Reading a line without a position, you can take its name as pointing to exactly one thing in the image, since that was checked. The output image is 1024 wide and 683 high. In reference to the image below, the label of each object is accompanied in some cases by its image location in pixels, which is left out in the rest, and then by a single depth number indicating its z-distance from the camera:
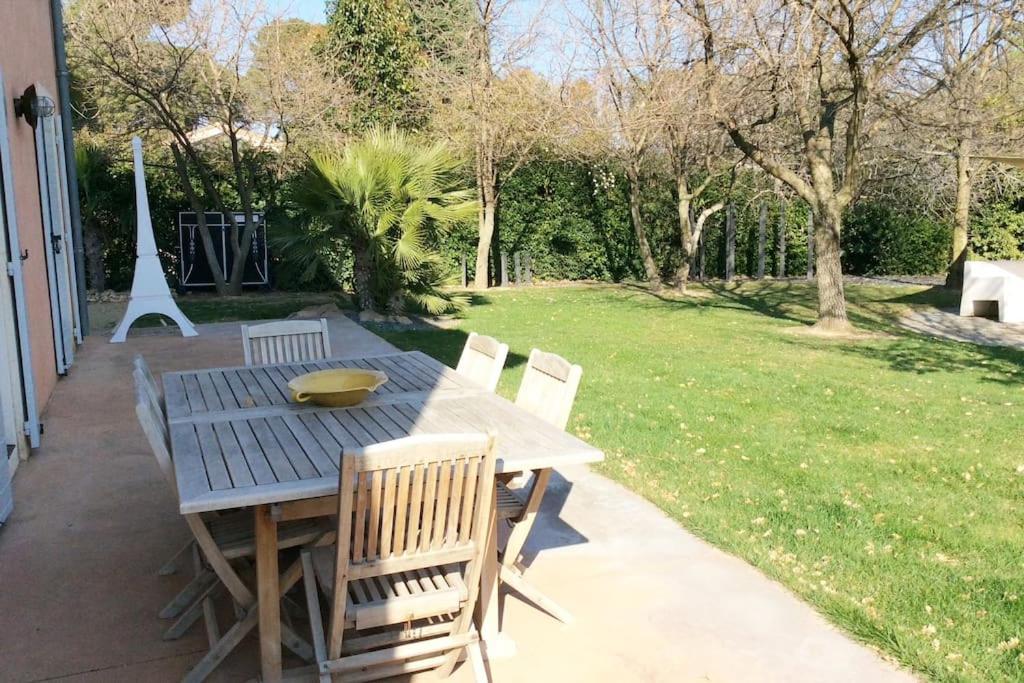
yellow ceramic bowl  3.05
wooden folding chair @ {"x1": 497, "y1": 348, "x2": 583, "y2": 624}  2.87
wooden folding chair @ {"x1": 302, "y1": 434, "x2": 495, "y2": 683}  2.12
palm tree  9.77
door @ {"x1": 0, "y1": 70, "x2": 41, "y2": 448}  4.50
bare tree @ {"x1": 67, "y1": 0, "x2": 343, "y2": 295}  11.04
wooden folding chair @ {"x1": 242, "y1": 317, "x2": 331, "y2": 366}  4.36
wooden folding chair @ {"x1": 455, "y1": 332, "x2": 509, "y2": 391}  3.59
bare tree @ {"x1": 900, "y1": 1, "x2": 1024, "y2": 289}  9.47
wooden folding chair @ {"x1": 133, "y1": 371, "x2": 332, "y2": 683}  2.44
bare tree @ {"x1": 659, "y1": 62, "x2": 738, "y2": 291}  10.93
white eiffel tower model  8.45
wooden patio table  2.27
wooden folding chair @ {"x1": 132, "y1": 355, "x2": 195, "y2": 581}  3.03
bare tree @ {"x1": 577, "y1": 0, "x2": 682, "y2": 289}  11.91
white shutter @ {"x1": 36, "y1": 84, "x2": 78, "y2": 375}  6.80
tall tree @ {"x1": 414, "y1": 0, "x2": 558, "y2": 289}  14.07
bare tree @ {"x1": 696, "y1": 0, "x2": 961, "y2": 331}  8.48
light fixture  5.91
